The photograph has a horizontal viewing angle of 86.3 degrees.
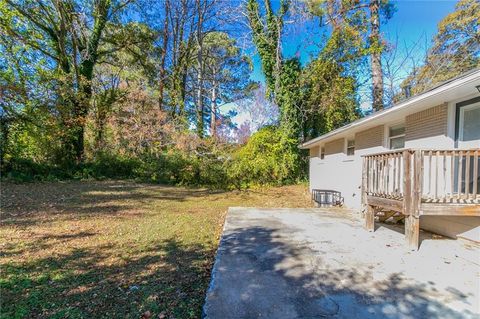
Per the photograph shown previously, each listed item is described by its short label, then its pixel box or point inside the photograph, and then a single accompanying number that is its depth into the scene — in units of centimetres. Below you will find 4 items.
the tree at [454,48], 1297
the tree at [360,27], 1362
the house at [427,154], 390
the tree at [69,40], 1252
